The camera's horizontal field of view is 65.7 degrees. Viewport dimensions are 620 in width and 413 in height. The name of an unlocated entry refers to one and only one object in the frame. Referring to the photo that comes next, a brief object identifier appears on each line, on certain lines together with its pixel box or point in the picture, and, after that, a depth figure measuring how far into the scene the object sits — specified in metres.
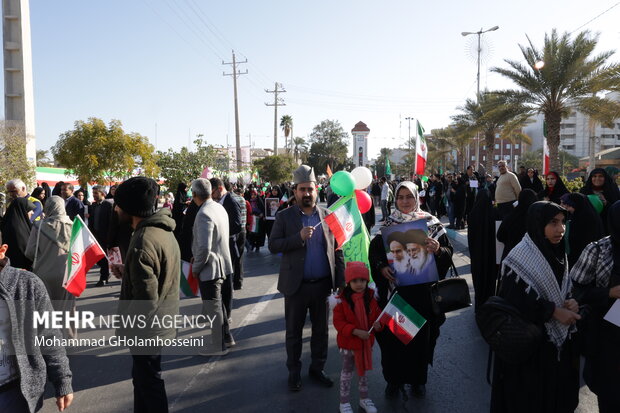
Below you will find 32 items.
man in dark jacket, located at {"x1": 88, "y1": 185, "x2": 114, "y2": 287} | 8.40
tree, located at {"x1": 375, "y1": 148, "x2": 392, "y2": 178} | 105.75
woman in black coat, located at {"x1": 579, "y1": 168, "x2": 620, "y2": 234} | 6.77
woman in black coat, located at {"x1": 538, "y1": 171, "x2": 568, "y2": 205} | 8.43
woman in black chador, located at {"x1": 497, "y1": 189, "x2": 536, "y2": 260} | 5.13
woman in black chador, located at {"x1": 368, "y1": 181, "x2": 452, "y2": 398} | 3.99
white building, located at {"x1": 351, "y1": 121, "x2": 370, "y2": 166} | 82.50
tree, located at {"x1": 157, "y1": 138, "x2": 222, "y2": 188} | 22.75
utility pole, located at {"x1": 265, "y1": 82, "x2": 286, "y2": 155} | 60.69
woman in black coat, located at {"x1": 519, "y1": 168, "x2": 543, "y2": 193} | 11.35
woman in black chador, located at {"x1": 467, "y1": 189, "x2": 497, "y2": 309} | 5.98
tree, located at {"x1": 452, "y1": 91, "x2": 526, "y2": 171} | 20.86
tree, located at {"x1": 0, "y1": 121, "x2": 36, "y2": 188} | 16.44
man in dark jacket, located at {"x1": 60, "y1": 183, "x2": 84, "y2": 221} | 9.52
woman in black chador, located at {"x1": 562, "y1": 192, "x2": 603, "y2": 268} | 5.25
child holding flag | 3.79
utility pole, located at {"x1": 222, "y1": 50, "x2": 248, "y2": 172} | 43.91
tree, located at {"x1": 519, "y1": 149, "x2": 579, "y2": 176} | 77.01
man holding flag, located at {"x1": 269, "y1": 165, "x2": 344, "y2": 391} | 4.28
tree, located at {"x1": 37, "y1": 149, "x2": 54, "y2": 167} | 61.19
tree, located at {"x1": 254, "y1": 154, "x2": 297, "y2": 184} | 55.25
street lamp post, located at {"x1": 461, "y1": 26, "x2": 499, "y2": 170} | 32.05
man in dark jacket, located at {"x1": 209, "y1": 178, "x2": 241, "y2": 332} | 6.89
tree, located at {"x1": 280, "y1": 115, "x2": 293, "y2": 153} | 84.94
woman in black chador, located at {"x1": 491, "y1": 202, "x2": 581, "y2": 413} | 2.78
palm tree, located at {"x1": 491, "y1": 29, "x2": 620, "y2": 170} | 17.78
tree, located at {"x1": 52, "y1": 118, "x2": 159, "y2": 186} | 21.69
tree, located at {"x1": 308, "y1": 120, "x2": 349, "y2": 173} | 90.06
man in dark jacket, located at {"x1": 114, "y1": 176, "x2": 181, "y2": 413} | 3.08
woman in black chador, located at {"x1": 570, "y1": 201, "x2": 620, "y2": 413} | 2.85
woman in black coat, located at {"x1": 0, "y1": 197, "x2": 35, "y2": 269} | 5.86
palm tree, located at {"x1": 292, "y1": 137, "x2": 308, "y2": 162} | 100.56
